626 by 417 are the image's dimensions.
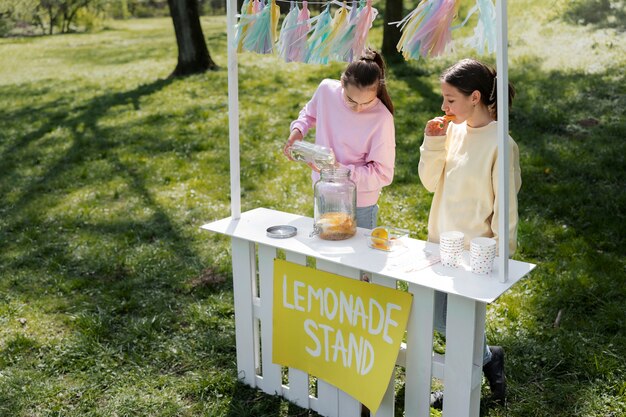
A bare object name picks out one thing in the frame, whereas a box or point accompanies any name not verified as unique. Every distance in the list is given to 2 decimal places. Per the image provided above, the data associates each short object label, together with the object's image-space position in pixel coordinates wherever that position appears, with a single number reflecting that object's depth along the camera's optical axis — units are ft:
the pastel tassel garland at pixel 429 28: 7.30
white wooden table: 7.76
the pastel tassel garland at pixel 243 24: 8.97
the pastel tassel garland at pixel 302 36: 8.75
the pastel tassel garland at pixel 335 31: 8.34
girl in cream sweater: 8.15
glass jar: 9.18
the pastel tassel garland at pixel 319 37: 8.45
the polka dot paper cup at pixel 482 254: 7.80
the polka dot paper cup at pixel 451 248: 8.07
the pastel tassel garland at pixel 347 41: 8.30
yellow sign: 8.29
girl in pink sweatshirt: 9.55
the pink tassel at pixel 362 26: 8.30
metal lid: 9.42
